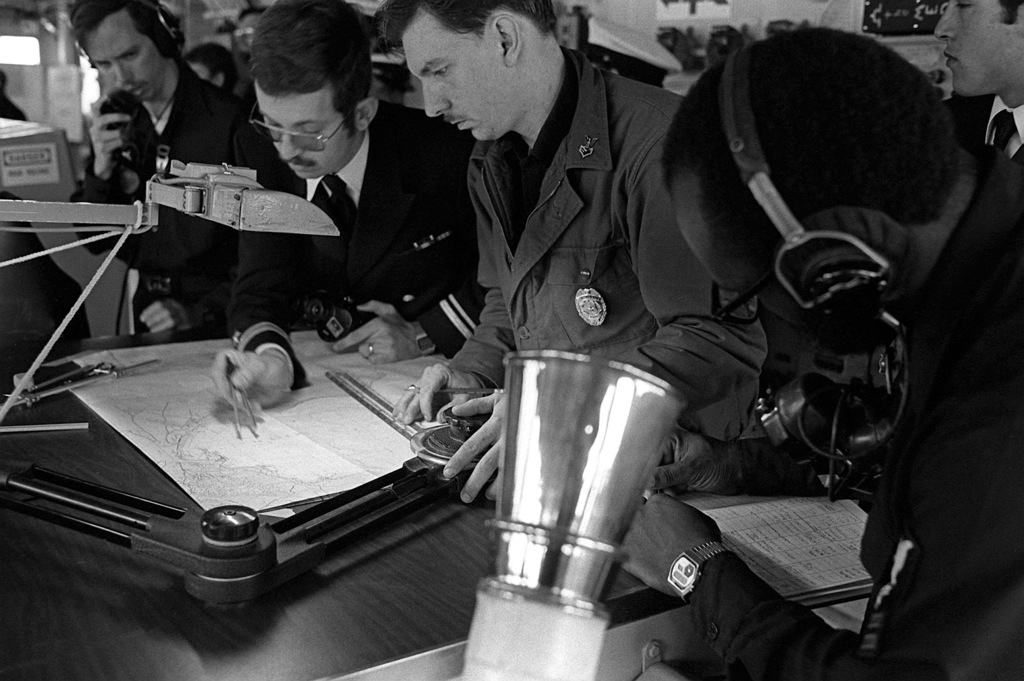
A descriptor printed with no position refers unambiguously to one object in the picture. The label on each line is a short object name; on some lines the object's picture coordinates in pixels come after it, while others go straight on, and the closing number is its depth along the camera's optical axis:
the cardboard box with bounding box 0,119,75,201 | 2.39
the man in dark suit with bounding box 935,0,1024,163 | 2.24
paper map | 1.55
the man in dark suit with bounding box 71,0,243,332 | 2.89
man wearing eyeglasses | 2.22
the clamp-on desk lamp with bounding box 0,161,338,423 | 1.41
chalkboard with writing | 3.04
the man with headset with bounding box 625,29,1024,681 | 0.84
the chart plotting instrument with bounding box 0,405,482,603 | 1.20
